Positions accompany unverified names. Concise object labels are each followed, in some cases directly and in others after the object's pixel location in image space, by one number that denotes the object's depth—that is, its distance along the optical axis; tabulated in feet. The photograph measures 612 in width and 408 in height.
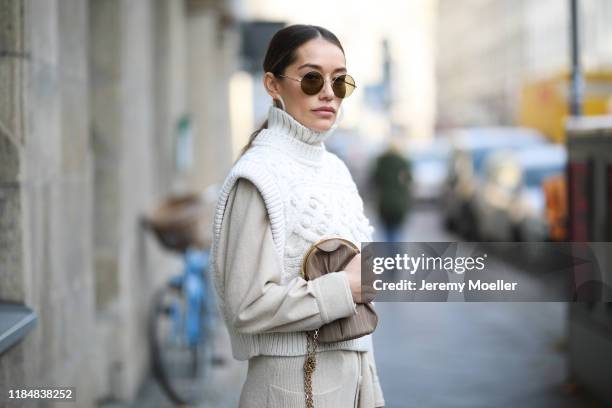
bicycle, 24.11
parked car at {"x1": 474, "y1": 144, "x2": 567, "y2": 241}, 49.29
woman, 8.50
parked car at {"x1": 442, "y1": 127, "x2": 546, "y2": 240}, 66.23
